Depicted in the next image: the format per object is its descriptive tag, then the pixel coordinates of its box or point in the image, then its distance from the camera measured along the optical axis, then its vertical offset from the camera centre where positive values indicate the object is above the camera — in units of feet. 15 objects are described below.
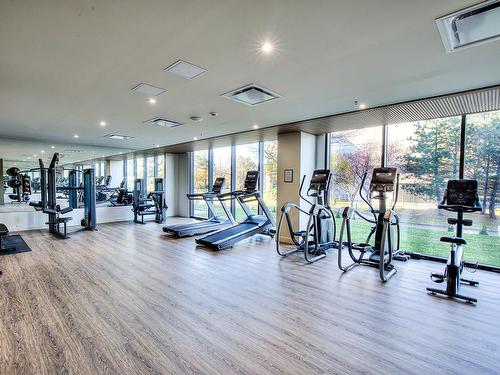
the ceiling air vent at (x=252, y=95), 12.42 +4.19
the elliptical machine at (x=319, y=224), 17.13 -3.04
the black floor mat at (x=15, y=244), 17.52 -4.91
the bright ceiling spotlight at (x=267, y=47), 8.37 +4.28
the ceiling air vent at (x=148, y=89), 12.16 +4.21
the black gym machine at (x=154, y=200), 30.37 -2.74
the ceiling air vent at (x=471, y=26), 6.68 +4.28
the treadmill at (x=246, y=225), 19.25 -3.87
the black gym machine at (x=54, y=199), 24.00 -2.03
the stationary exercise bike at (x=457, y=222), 11.27 -1.88
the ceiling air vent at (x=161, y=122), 18.34 +4.05
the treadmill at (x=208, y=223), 23.23 -4.31
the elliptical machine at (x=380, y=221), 14.29 -2.30
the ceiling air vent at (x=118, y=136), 24.08 +3.87
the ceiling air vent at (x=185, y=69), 9.89 +4.25
